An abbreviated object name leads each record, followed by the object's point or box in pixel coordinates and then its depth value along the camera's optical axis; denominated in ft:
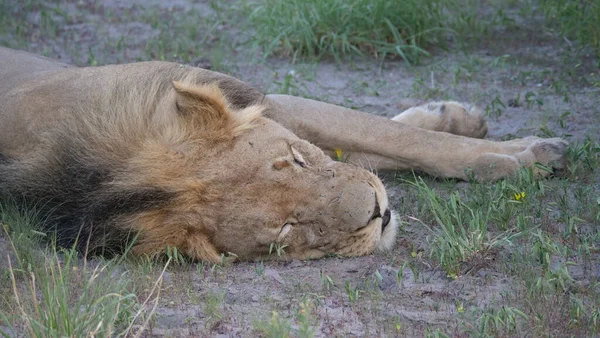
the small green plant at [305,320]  17.19
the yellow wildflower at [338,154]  28.12
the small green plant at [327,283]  21.71
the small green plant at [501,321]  18.52
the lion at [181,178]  22.63
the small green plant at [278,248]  22.86
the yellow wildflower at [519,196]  25.88
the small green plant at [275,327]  17.60
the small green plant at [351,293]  20.67
